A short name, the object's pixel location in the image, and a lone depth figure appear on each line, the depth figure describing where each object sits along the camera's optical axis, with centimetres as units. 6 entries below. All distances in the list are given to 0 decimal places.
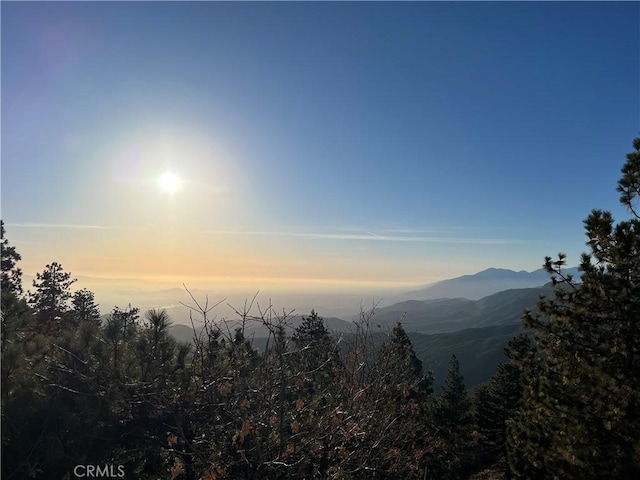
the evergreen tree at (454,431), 1805
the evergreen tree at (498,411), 1931
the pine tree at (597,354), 739
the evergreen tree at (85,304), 2455
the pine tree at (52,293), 2500
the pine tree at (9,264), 1881
